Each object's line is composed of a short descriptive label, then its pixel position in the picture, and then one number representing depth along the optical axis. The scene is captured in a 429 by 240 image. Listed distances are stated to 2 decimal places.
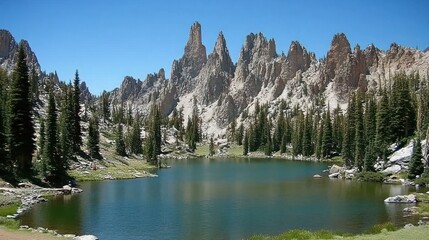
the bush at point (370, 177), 83.00
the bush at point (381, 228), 36.64
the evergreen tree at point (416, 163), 75.75
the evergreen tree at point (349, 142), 112.81
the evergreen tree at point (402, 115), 98.44
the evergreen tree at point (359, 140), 98.24
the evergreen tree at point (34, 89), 144.45
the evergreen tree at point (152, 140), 129.12
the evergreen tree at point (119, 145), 123.75
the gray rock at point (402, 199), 55.72
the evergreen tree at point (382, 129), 92.69
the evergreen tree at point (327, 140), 157.25
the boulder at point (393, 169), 83.99
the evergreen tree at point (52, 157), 64.94
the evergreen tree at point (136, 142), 150.00
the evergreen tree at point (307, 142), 174.25
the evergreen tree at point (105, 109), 190.21
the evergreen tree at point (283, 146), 194.38
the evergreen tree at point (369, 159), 89.75
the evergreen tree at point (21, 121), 63.53
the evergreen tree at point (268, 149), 193.30
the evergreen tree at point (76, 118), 97.88
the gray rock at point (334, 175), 95.25
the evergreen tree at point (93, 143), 100.88
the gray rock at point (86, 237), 34.23
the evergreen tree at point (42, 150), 64.94
